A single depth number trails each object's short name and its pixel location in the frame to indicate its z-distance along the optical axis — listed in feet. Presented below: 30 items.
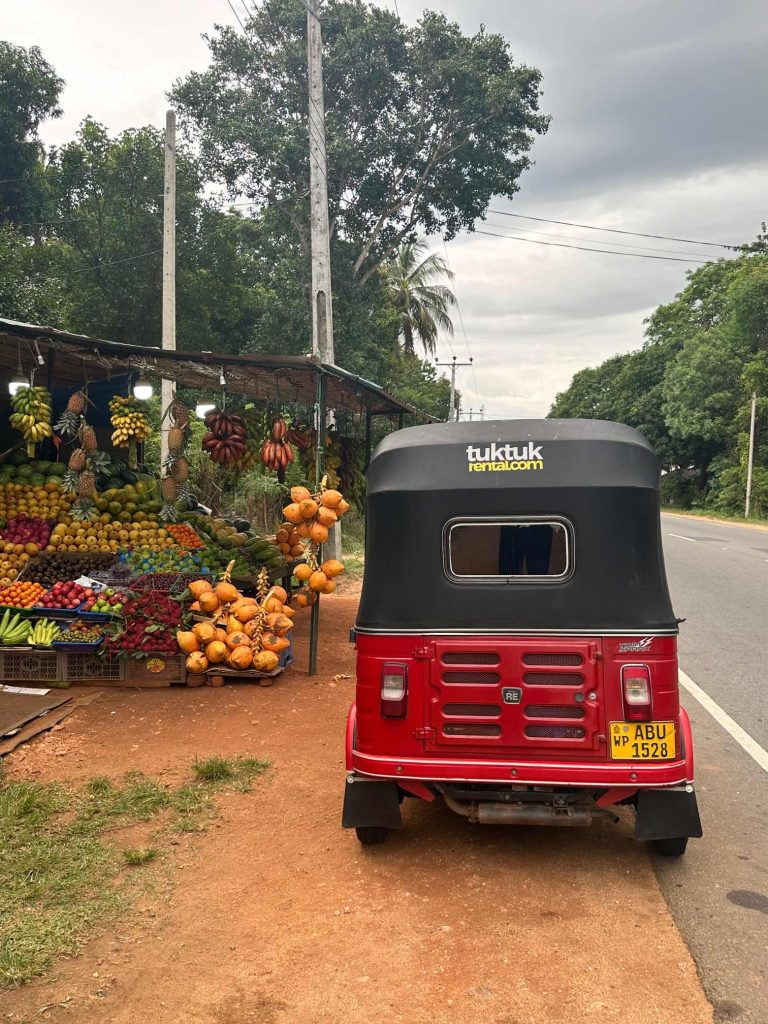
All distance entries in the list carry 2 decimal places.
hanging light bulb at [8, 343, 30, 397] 27.22
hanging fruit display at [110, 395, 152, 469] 28.32
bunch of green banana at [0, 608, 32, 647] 24.88
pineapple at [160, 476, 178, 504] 29.86
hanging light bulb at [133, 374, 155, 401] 28.53
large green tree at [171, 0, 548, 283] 66.59
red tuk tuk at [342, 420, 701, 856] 12.80
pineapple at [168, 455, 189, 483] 30.14
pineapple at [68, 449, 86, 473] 28.07
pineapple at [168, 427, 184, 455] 29.27
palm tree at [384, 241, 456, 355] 124.67
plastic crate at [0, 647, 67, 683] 25.12
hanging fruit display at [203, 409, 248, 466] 29.09
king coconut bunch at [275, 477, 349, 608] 26.55
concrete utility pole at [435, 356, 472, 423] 160.62
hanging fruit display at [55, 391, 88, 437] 27.40
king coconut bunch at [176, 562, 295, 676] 25.52
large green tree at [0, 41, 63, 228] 67.51
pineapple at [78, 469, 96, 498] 28.35
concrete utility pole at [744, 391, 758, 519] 117.21
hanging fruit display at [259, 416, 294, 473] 29.50
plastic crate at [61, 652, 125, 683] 25.49
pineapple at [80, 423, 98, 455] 27.86
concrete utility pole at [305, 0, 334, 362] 43.86
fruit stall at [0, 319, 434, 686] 25.43
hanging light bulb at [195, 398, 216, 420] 29.96
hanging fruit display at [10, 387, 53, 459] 26.40
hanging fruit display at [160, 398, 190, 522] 29.35
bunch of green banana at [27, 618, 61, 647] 24.95
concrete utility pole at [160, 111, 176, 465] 50.66
